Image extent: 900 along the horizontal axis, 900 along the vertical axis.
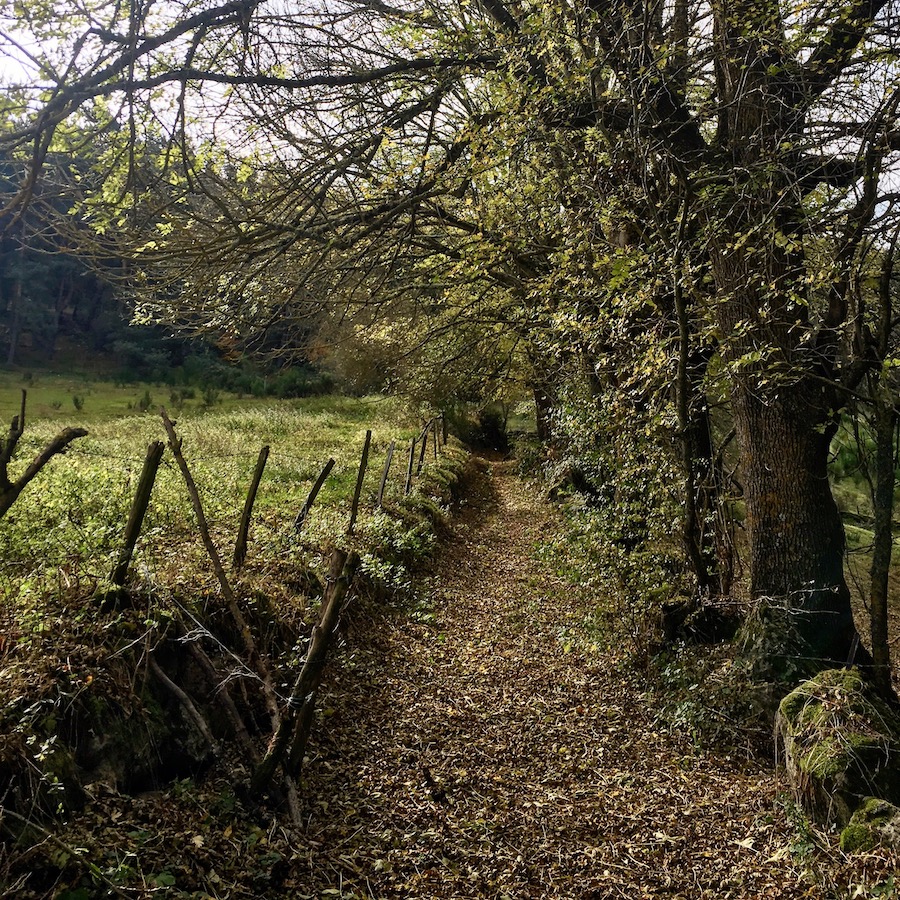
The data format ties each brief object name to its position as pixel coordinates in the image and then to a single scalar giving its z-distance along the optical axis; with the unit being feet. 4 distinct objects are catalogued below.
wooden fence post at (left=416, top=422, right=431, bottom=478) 49.89
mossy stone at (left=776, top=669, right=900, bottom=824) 13.89
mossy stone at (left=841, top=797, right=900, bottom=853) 12.59
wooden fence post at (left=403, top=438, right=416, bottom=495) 42.30
